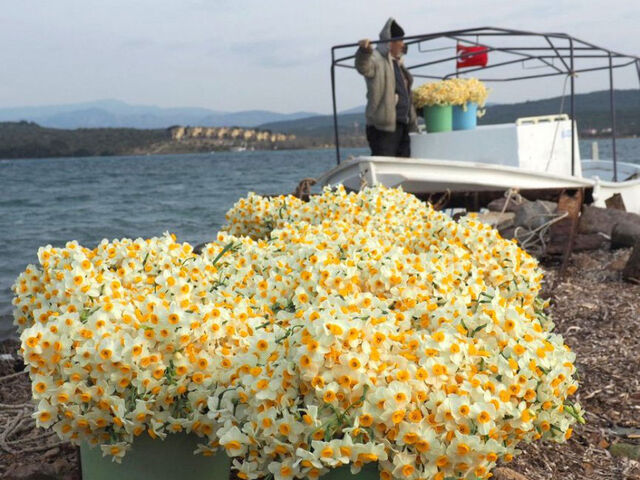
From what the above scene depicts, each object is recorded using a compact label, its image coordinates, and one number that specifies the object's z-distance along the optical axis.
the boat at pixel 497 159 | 10.75
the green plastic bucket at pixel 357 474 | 2.70
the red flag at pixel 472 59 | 13.17
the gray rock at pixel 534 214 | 9.39
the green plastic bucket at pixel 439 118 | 12.37
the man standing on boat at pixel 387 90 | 10.76
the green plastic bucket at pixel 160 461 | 3.15
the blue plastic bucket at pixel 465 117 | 12.45
